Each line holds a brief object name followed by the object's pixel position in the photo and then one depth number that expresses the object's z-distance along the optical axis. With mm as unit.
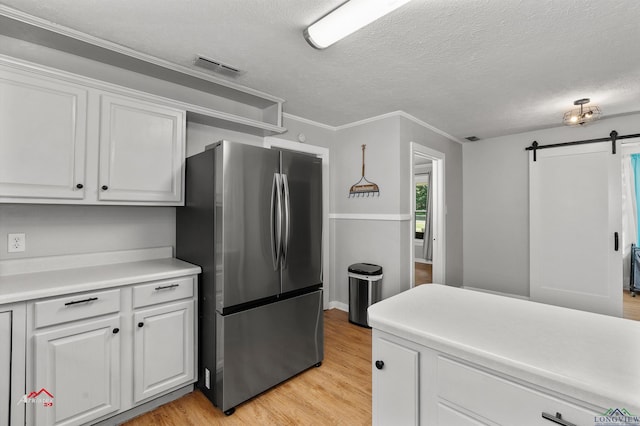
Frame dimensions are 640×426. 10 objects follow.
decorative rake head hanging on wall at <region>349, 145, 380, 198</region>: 3540
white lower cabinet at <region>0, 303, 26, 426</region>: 1423
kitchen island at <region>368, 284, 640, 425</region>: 789
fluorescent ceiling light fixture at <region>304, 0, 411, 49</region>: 1462
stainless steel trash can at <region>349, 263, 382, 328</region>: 3289
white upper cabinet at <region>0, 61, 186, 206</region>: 1604
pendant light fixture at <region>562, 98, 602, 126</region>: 2867
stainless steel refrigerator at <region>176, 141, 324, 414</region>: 1914
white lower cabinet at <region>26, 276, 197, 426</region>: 1525
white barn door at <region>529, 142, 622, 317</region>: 3535
